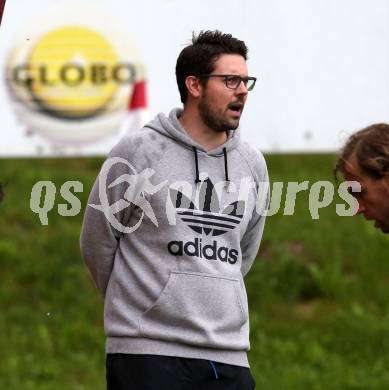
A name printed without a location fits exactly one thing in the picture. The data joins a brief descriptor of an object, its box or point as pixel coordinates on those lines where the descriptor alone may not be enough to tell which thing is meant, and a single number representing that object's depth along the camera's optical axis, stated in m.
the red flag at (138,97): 16.95
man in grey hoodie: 9.45
